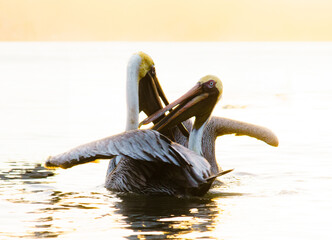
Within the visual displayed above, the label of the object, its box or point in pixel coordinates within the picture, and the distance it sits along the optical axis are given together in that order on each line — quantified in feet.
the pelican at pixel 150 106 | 71.46
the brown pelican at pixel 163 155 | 60.95
